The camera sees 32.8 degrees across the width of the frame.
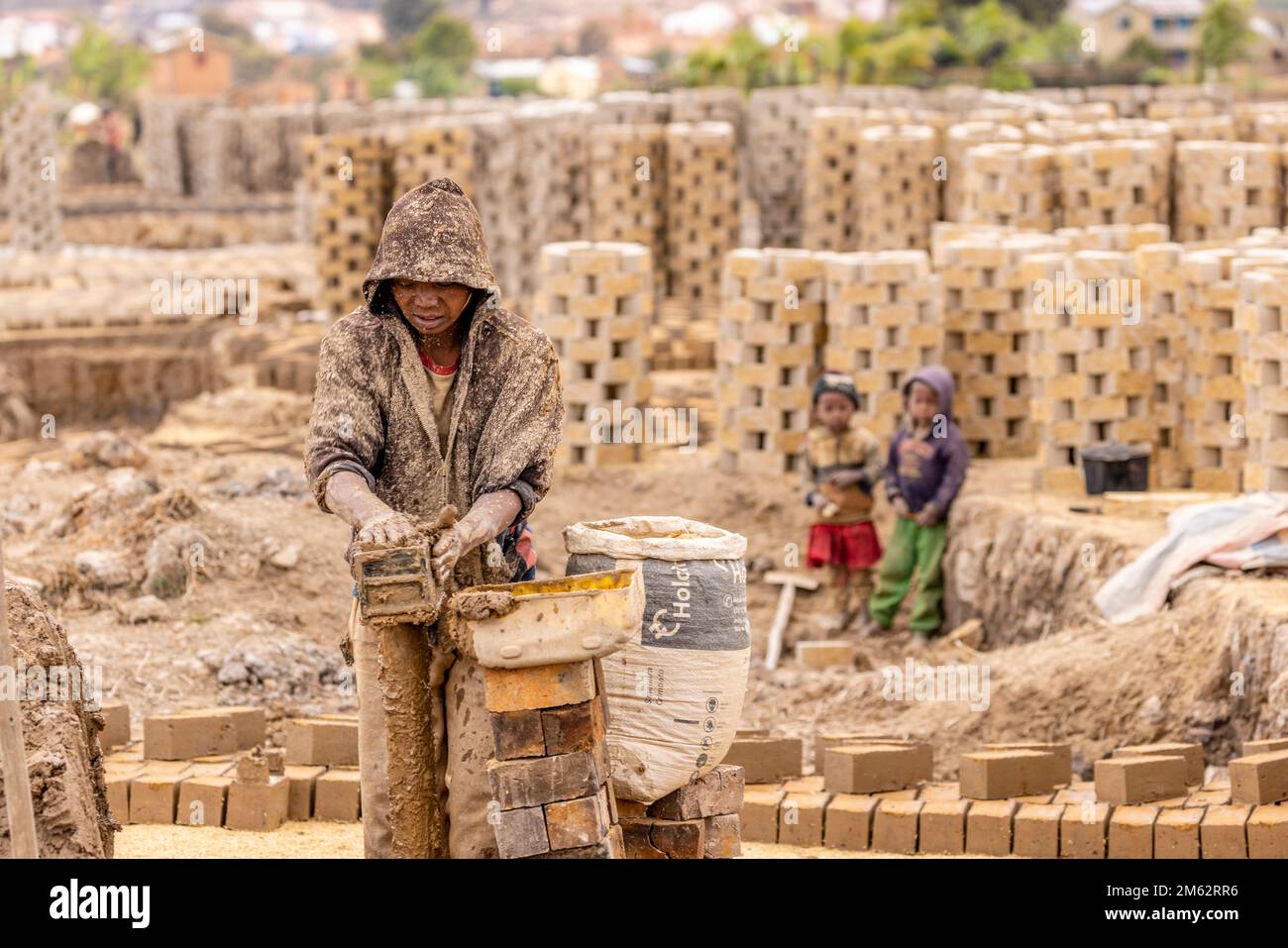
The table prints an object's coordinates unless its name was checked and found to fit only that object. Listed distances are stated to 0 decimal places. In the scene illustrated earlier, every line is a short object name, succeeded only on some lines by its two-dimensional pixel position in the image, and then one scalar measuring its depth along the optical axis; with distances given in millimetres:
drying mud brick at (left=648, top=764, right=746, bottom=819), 6441
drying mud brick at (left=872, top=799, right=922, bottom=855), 8195
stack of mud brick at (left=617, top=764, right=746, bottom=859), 6414
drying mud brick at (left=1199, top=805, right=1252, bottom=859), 7566
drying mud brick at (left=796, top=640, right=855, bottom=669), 12812
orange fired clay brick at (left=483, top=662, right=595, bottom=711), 5762
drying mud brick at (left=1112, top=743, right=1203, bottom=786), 8469
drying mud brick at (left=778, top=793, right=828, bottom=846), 8281
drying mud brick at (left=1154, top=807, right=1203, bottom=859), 7688
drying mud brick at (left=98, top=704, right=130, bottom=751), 9234
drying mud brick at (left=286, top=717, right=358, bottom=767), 8586
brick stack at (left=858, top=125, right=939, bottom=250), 24484
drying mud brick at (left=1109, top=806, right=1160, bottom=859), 7793
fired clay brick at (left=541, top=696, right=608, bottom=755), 5794
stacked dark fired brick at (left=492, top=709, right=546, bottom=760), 5773
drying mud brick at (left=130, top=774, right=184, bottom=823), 8242
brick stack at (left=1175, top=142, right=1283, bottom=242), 19422
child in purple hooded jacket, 12742
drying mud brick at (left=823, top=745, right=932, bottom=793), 8484
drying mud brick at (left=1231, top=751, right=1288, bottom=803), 7805
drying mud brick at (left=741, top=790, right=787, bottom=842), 8320
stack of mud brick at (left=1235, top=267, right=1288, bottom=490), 12148
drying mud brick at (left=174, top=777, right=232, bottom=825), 8203
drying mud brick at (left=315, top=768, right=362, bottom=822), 8281
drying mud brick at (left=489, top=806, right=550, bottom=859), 5738
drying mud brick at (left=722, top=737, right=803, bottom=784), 8852
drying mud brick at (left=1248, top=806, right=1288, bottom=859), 7496
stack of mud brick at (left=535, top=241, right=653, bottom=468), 15367
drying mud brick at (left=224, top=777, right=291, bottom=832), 8117
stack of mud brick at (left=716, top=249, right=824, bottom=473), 15062
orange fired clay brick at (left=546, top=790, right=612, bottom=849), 5754
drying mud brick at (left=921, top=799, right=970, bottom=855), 8141
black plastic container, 13164
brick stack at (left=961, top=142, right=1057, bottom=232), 19297
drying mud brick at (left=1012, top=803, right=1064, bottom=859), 8008
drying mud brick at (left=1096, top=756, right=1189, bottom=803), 8094
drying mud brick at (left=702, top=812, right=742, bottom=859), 6480
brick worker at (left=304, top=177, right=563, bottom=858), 5938
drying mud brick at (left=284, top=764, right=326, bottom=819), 8312
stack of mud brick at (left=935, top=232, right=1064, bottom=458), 15023
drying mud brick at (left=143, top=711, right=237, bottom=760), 8812
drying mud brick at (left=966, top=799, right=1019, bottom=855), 8078
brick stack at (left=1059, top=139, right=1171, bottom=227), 19484
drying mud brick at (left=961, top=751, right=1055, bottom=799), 8367
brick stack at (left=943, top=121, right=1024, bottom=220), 22781
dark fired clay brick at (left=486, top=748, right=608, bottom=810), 5758
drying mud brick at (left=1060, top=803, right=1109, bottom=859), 7898
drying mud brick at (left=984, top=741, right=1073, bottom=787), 8617
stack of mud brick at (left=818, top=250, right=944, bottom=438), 14727
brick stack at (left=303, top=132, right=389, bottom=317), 23766
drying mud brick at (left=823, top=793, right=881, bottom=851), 8250
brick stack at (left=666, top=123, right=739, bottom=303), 25328
